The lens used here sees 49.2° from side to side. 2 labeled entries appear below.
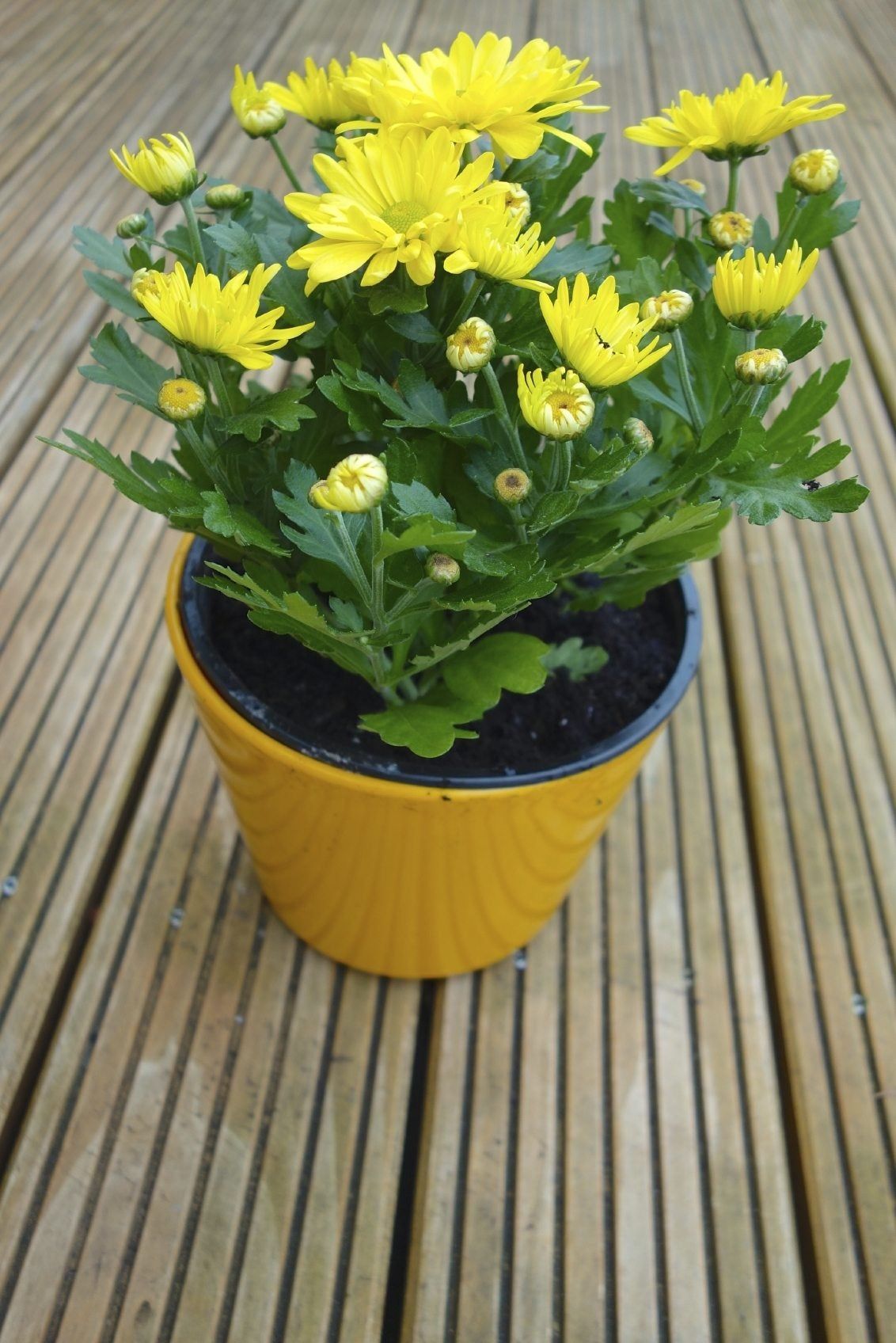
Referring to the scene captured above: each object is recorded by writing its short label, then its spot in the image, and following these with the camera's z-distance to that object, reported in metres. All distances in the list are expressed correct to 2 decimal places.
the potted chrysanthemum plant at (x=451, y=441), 0.30
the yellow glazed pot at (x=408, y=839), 0.40
